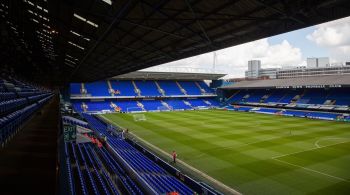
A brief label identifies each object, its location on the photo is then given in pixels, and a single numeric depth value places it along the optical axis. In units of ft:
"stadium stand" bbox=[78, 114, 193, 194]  48.29
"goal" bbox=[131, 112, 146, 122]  156.51
